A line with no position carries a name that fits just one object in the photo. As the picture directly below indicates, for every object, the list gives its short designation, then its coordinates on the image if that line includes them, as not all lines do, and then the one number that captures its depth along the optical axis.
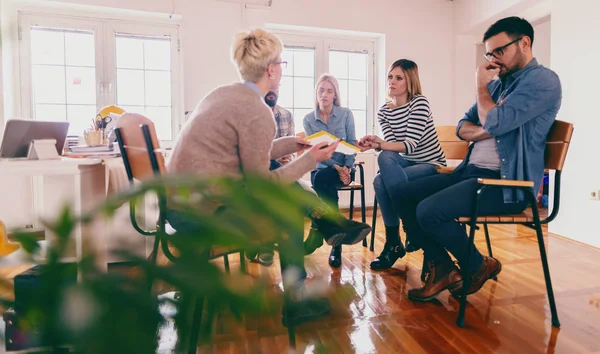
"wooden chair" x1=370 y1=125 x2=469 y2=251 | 2.49
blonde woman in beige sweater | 1.32
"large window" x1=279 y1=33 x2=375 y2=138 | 4.61
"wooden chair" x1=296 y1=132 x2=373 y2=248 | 2.85
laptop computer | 1.75
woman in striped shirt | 2.18
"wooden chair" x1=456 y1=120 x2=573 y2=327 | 1.64
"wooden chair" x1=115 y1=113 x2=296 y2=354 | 1.31
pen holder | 2.19
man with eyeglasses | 1.64
